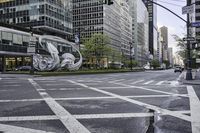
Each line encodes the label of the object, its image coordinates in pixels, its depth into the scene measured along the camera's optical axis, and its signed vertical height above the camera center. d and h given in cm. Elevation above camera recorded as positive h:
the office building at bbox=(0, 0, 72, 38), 4279 +1410
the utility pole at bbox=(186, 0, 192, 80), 1444 -71
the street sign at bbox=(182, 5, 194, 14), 1275 +436
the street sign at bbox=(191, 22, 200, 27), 1288 +321
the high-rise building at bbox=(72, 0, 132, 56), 7333 +2193
